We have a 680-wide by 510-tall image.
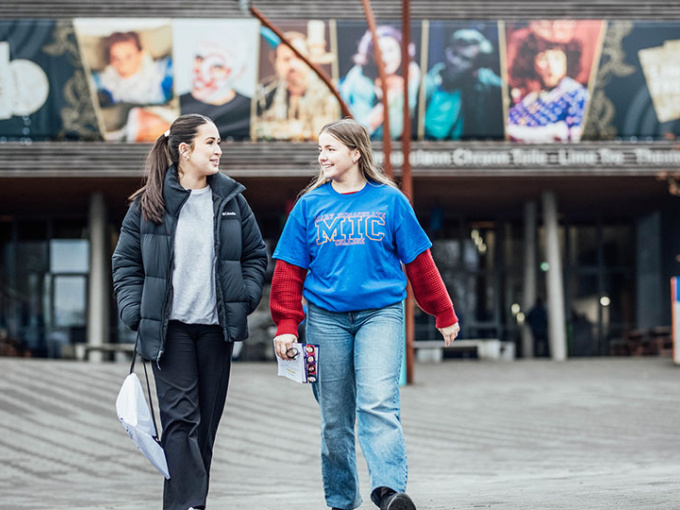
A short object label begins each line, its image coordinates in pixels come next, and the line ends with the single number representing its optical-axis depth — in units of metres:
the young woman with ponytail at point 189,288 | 4.83
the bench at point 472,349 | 25.56
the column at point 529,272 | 29.73
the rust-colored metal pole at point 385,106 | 16.00
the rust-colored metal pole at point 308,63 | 15.16
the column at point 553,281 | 27.09
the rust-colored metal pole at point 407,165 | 16.25
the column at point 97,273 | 26.78
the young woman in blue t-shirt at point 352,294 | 4.74
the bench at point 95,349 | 24.52
